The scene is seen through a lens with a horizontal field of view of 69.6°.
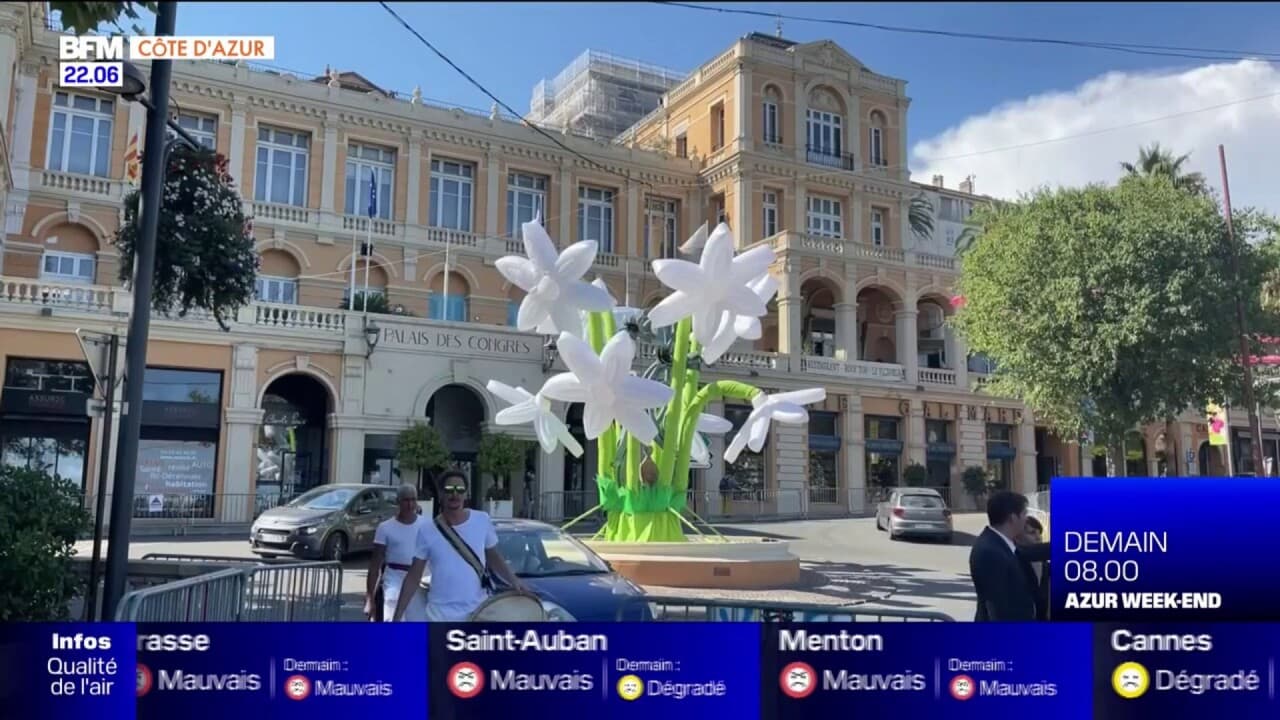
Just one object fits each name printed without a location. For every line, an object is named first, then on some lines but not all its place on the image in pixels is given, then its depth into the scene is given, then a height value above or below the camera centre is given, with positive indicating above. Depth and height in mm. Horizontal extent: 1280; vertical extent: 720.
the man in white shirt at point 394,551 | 6035 -486
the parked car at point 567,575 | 6566 -776
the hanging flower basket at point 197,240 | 6848 +1784
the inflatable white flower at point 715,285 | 11031 +2326
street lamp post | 5660 +846
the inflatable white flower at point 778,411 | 13297 +1004
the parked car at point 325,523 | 15414 -790
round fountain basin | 13055 -1184
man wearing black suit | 4805 -448
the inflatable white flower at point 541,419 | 14094 +917
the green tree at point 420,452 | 22312 +625
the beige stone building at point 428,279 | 10906 +3585
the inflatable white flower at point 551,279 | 10898 +2393
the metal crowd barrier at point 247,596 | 4906 -784
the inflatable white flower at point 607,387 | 10492 +1073
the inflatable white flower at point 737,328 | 12985 +2208
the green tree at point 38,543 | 5957 -466
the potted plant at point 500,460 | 22594 +441
